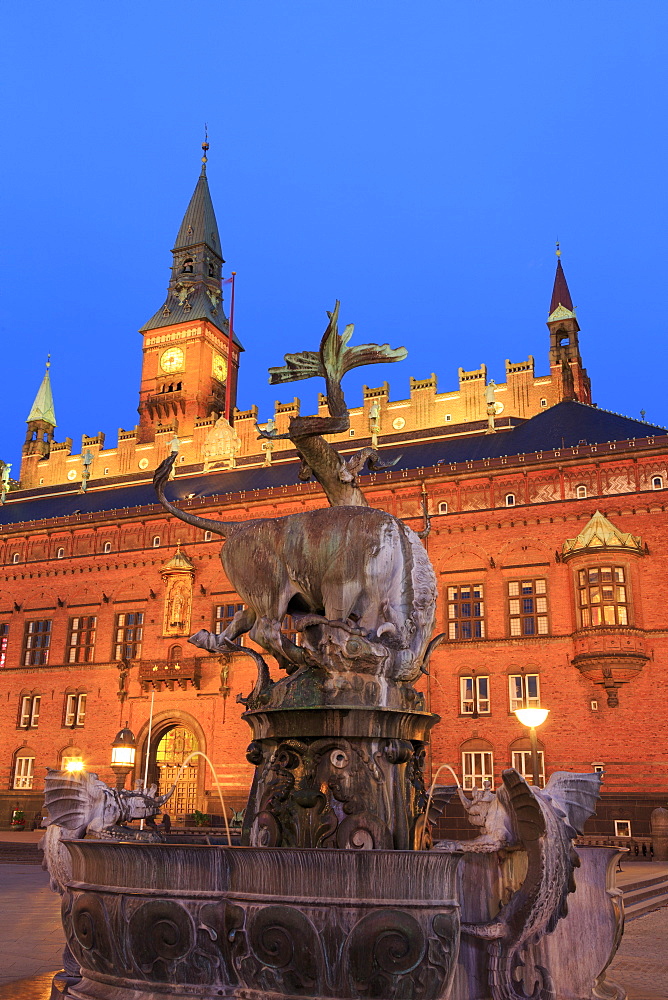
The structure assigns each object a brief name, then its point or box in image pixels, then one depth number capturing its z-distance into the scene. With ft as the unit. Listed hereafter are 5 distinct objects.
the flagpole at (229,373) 173.37
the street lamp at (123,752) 92.99
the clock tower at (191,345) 179.32
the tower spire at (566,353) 134.72
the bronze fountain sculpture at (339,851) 20.16
